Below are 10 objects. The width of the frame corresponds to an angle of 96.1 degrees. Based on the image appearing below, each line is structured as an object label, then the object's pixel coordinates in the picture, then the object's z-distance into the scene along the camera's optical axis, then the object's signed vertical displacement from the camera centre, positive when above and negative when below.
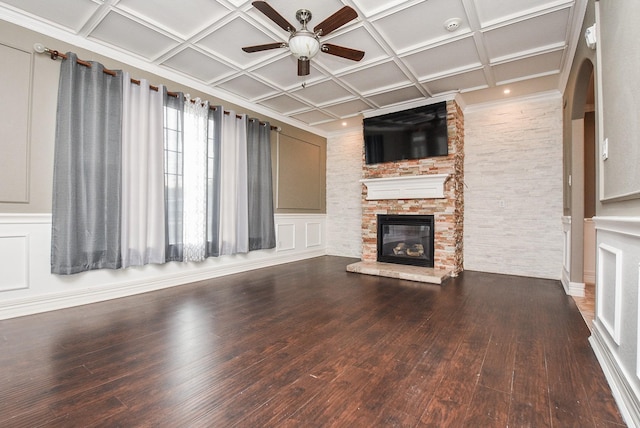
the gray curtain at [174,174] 3.69 +0.50
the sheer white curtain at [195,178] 3.88 +0.47
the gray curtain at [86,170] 2.85 +0.43
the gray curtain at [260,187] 4.79 +0.44
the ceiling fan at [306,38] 2.25 +1.55
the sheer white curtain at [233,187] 4.33 +0.40
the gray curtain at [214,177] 4.16 +0.52
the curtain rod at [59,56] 2.73 +1.54
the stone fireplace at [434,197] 4.46 +0.27
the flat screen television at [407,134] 4.51 +1.33
